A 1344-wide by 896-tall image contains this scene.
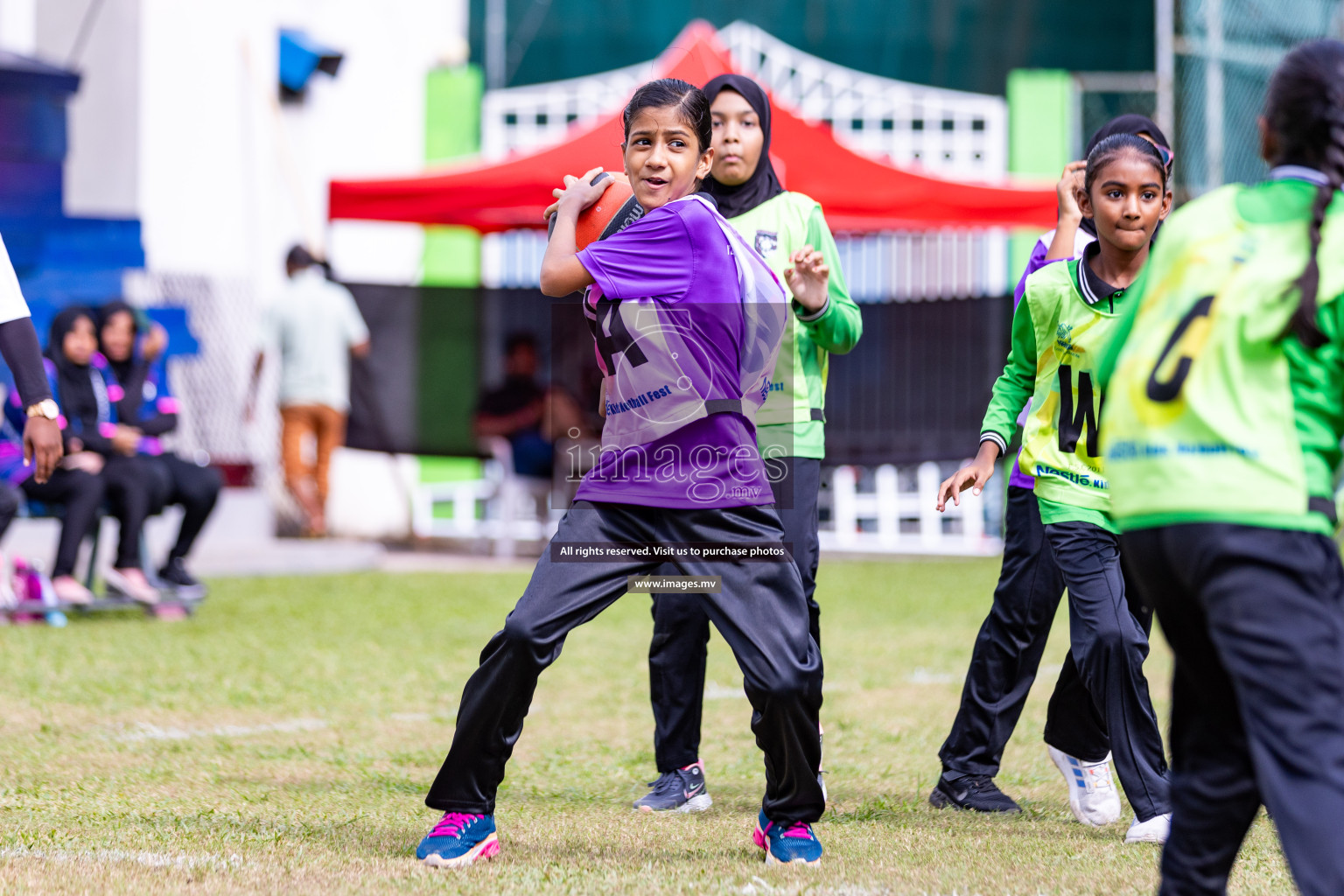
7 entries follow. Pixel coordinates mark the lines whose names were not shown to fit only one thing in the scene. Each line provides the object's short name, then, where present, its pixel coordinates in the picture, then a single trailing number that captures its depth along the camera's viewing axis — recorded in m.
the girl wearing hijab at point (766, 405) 8.73
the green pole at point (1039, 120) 32.84
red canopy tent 22.22
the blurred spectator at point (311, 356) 23.06
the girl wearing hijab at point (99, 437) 16.55
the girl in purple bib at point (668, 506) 7.07
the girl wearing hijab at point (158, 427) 17.19
